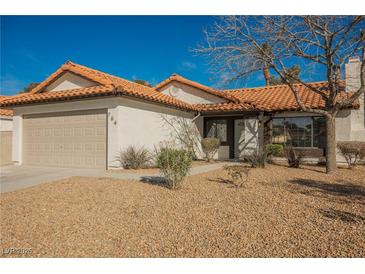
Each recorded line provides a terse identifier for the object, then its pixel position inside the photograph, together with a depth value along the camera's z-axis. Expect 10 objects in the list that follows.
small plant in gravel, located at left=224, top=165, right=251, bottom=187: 8.27
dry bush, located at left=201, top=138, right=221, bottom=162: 15.27
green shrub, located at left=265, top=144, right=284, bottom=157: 14.55
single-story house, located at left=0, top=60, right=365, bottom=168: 12.52
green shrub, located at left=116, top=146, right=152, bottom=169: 12.25
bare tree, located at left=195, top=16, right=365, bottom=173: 10.80
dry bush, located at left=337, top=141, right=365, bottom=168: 12.62
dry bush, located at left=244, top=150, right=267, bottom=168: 12.73
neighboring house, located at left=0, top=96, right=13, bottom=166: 15.10
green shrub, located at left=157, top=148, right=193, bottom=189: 8.04
